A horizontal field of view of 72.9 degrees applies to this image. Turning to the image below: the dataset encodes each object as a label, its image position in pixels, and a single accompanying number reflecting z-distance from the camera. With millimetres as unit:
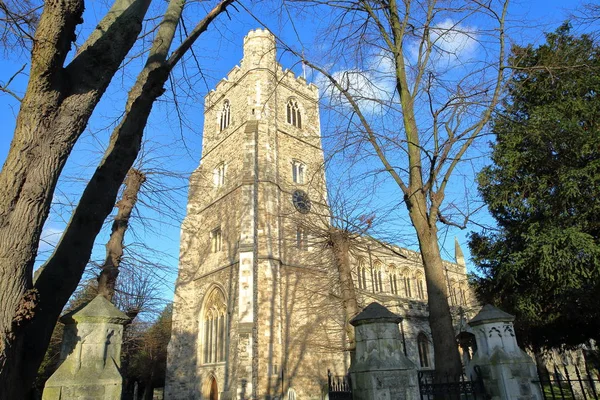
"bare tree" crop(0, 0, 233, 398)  2354
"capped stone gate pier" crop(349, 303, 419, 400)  4691
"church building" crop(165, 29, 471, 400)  15133
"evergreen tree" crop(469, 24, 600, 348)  9594
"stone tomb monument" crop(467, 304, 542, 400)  5234
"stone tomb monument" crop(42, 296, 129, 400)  3936
